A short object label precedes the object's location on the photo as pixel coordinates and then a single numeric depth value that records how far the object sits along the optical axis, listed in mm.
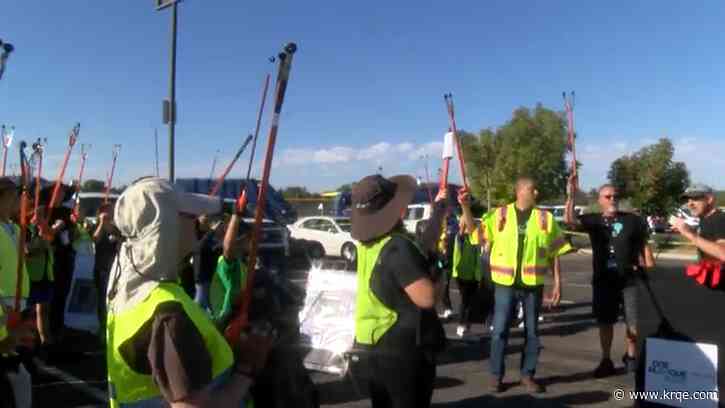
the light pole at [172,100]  11055
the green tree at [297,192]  74462
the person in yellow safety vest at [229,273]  4438
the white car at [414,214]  24984
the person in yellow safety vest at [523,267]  6094
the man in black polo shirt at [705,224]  4504
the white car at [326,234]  22578
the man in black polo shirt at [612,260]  6523
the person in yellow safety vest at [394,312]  3311
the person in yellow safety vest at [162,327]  1963
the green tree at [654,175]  24922
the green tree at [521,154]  35312
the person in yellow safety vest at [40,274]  6750
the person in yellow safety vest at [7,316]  3434
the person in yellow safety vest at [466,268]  9188
